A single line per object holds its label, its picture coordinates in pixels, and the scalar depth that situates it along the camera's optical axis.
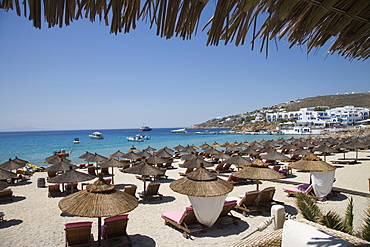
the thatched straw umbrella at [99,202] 4.56
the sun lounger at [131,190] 8.66
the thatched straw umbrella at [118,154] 15.82
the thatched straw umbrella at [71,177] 8.63
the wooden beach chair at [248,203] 7.25
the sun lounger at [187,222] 5.85
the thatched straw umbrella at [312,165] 7.96
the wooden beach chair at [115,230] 5.32
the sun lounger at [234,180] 11.37
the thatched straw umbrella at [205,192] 5.67
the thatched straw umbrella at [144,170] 9.48
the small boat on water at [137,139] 60.46
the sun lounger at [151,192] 9.07
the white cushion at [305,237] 3.12
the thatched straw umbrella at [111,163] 11.41
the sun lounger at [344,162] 17.03
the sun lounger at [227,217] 6.36
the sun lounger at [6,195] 9.14
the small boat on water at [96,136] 73.34
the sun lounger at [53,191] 9.88
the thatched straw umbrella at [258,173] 7.55
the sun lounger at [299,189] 8.64
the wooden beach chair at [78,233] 5.00
